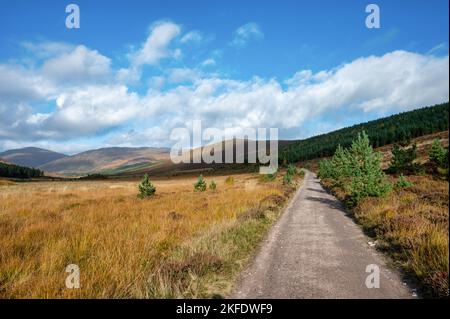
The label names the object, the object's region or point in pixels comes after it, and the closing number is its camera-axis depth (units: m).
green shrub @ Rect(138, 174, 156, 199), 25.11
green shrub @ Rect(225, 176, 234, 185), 48.22
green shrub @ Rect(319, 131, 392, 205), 15.27
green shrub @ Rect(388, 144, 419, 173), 35.22
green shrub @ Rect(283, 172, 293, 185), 38.59
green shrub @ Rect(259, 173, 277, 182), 48.94
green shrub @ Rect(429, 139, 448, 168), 29.44
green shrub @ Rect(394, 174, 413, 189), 19.23
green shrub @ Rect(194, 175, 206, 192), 32.72
